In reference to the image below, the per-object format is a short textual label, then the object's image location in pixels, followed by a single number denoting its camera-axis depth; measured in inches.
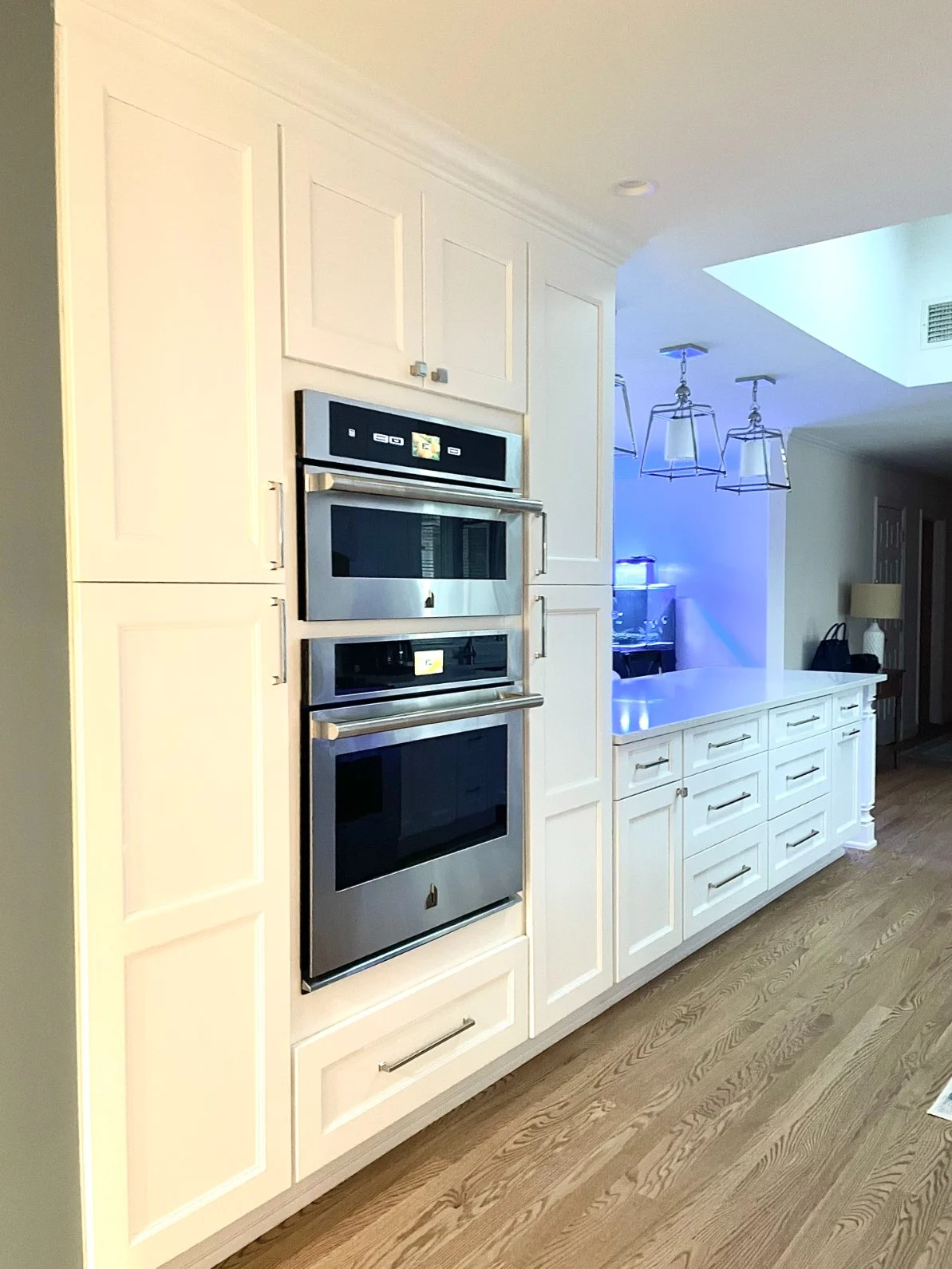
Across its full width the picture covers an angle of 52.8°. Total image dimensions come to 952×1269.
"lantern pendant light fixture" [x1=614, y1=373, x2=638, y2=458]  129.8
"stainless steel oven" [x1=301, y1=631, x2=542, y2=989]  77.5
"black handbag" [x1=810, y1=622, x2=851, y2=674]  255.9
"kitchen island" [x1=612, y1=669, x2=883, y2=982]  120.1
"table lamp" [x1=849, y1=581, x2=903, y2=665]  276.5
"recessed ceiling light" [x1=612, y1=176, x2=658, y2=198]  94.9
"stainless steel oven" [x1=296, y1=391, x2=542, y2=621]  75.7
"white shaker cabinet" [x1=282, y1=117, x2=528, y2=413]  74.7
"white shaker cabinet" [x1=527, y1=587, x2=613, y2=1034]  102.0
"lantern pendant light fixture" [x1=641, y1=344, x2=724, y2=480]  152.3
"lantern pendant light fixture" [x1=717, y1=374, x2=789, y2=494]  169.9
